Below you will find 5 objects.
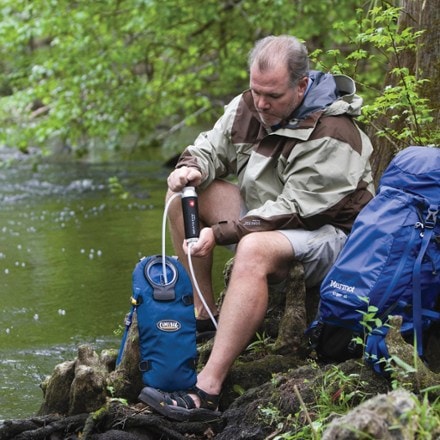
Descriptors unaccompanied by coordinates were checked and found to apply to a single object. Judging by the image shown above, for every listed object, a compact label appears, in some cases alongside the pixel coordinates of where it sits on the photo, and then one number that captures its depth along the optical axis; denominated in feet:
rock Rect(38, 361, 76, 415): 22.53
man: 22.61
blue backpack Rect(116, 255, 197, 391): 22.26
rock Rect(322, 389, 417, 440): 15.28
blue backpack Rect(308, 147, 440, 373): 20.57
